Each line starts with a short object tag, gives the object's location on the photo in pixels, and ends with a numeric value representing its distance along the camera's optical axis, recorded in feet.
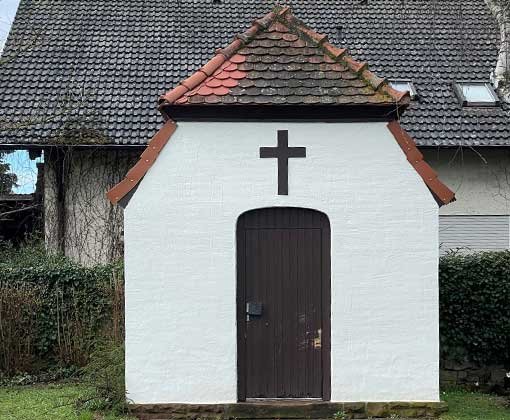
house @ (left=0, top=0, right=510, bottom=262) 43.55
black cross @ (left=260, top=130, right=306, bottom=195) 26.08
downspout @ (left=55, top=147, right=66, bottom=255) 44.11
